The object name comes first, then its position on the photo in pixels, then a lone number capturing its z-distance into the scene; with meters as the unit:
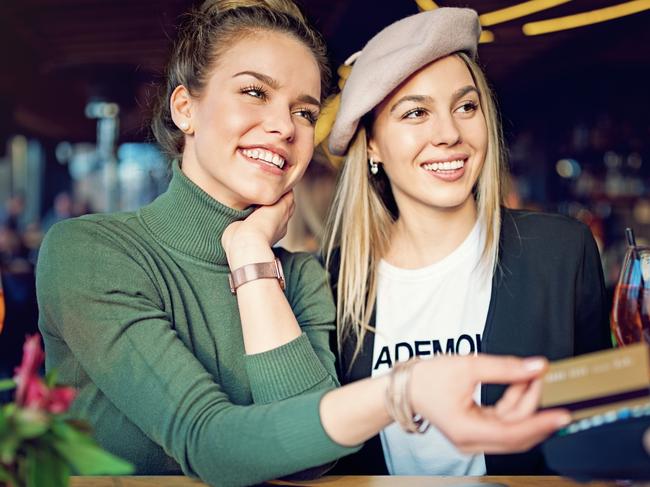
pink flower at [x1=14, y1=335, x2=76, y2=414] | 0.78
